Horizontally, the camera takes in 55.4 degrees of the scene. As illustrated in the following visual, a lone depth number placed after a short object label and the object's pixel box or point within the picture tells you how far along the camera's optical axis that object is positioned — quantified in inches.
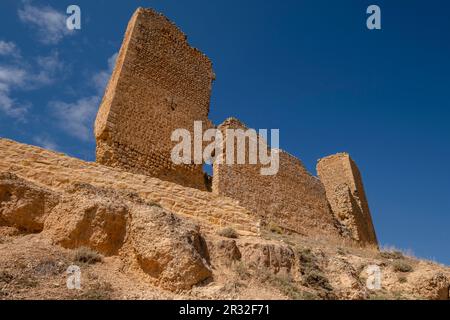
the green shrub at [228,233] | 295.3
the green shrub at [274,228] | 524.9
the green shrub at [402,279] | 328.2
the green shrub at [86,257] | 215.8
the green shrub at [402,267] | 351.3
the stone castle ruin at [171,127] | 444.8
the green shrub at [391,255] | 488.1
